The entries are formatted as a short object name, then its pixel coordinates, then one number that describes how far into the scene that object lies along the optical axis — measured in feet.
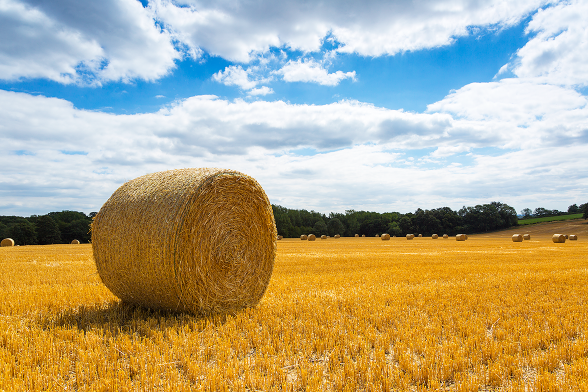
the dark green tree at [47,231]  149.59
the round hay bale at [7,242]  100.83
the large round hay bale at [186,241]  17.54
